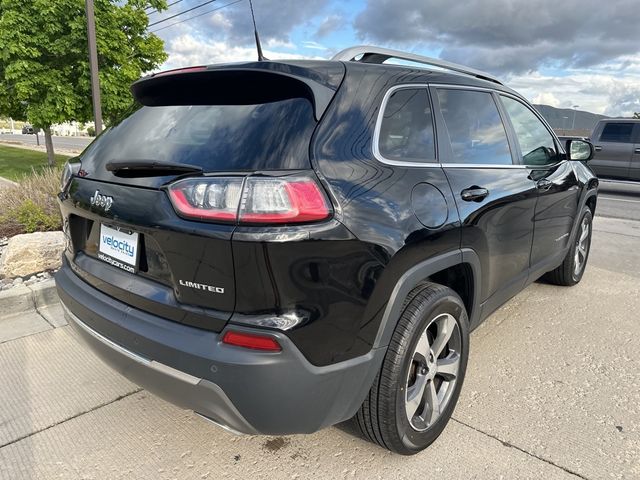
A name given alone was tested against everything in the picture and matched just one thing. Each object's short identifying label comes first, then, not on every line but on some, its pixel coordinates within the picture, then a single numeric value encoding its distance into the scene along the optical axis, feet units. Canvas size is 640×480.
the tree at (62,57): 35.83
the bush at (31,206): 17.28
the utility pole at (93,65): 26.35
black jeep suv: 5.52
